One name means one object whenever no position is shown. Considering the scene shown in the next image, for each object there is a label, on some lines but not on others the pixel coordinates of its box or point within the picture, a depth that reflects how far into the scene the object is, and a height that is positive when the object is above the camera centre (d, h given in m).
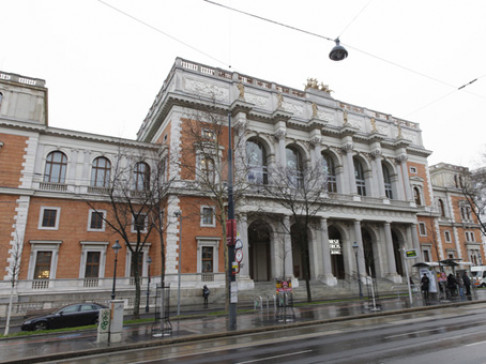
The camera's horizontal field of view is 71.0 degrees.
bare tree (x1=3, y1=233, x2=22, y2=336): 26.02 +1.89
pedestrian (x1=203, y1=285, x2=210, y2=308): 27.11 -1.39
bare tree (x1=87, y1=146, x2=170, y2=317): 21.14 +6.19
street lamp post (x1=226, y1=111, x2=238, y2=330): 14.47 +1.34
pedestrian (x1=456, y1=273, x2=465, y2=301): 26.19 -1.02
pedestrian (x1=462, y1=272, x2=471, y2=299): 26.80 -0.90
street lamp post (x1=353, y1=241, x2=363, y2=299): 27.77 -1.54
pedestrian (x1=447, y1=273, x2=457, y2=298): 24.76 -0.87
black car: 16.88 -1.96
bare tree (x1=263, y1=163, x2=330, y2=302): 27.84 +7.51
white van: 41.02 -0.58
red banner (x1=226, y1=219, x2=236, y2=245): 15.70 +1.98
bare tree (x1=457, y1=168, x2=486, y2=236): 36.68 +9.63
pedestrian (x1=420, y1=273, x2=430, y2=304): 22.98 -0.84
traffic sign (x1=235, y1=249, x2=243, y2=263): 14.99 +0.86
